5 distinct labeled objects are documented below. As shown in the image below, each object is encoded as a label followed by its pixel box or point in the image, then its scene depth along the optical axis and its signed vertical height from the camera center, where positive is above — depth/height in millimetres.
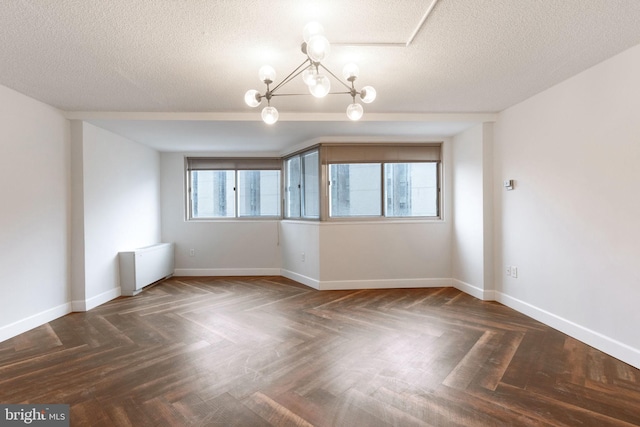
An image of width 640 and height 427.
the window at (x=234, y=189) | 5625 +437
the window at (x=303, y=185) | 4844 +440
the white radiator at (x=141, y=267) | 4348 -776
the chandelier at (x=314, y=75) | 1637 +832
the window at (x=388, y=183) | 4711 +422
